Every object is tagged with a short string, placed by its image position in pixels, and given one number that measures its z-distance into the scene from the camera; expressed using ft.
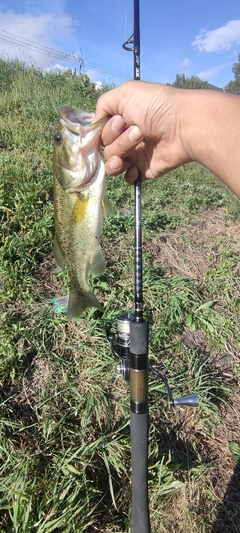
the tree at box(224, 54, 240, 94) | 146.72
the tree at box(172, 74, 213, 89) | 94.24
